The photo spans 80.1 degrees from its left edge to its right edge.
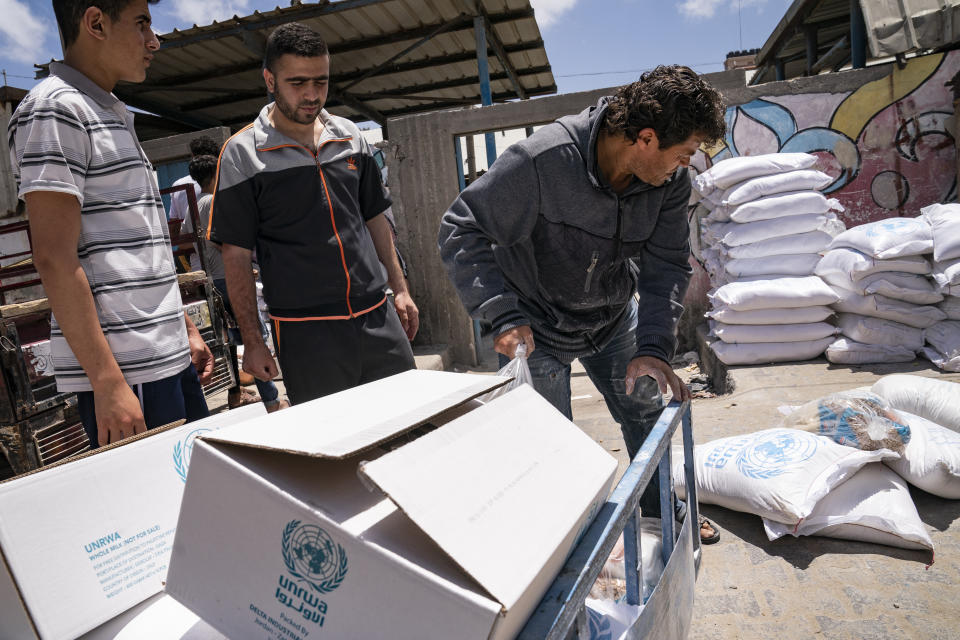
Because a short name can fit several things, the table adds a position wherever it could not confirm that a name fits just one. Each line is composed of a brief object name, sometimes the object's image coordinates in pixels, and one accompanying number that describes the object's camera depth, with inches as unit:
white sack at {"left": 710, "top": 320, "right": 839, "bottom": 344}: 163.2
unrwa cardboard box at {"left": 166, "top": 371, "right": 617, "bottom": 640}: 25.5
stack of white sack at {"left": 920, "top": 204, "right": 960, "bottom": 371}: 137.7
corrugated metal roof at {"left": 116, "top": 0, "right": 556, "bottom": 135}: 228.4
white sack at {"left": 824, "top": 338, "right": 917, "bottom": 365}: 150.7
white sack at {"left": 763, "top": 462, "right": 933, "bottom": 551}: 81.3
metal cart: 29.6
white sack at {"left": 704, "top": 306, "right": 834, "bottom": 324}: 162.9
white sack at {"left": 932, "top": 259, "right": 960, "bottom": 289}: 137.1
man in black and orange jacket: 75.2
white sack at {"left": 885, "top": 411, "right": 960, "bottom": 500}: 88.8
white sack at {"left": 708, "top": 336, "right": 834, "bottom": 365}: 163.9
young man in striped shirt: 50.3
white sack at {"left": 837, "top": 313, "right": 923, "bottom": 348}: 149.8
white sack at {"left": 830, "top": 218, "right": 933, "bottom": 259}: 142.8
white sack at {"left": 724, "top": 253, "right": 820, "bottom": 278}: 170.1
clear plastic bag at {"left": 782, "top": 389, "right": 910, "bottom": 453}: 89.3
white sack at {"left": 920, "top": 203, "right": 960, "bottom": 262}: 137.3
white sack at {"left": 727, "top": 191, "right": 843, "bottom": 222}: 170.2
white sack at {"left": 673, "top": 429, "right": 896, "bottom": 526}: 84.8
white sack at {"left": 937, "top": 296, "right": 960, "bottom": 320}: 144.0
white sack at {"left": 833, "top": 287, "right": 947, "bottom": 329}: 148.0
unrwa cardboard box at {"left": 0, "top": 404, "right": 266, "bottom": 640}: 33.6
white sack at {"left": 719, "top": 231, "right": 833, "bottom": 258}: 169.9
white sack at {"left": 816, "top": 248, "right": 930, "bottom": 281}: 145.7
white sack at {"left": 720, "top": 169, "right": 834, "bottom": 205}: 173.5
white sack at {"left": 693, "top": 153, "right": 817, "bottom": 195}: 177.0
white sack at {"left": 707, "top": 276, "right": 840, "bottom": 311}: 159.9
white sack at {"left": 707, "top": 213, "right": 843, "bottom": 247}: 170.7
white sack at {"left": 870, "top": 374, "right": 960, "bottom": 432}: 103.2
